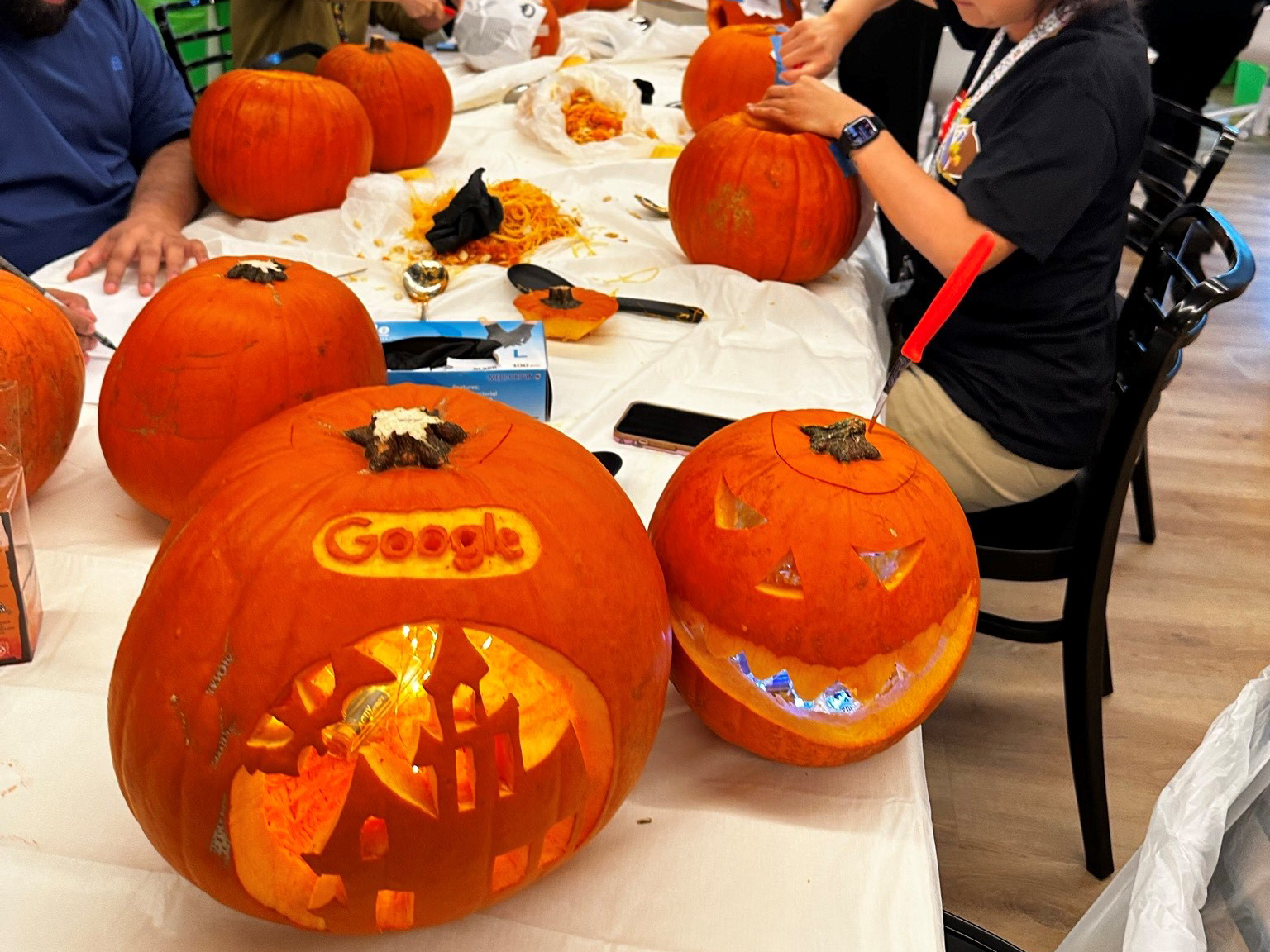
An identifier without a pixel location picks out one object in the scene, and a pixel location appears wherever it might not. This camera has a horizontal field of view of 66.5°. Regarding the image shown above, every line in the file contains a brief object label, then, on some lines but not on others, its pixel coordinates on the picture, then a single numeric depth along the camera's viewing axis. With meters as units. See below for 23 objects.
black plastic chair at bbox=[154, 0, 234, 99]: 2.38
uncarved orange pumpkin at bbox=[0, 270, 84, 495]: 0.90
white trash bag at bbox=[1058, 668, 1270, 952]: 0.75
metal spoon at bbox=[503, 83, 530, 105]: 2.55
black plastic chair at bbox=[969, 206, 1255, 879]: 1.23
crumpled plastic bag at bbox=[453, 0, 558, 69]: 2.81
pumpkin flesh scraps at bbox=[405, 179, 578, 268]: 1.67
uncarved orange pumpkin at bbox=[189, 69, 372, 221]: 1.69
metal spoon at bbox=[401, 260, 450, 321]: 1.50
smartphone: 1.16
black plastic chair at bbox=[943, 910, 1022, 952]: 0.94
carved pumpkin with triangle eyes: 0.69
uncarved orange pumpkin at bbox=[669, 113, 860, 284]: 1.57
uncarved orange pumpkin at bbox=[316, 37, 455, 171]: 1.99
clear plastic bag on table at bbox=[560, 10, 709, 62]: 3.09
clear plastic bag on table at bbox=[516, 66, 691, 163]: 2.20
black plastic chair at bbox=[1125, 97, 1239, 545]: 1.63
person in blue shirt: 1.60
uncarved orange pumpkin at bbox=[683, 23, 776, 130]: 2.30
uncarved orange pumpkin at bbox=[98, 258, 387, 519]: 0.86
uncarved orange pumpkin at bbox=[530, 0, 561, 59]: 3.02
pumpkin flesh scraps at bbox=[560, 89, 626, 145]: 2.23
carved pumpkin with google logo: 0.53
